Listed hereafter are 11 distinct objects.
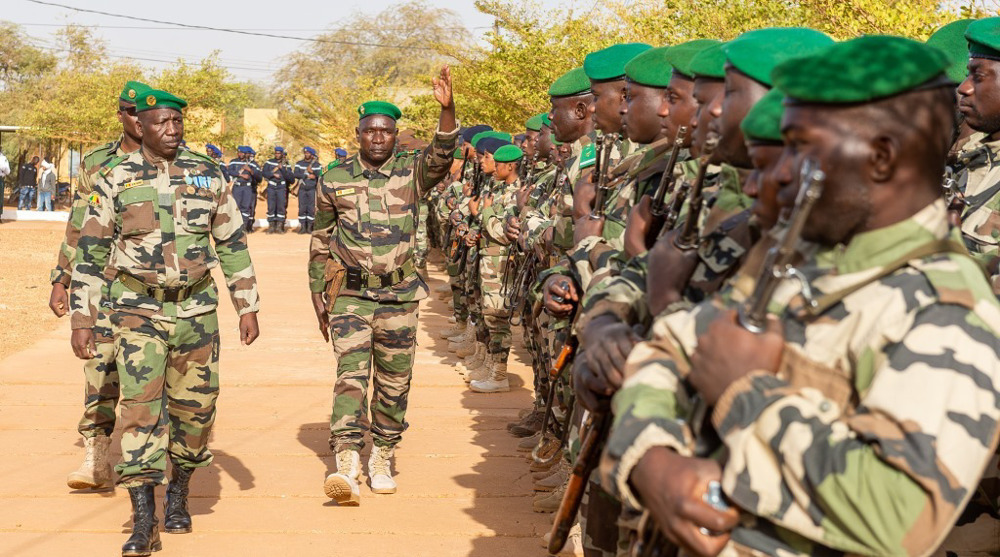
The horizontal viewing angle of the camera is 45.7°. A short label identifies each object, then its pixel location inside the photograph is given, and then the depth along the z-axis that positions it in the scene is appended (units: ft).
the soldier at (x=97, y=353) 23.12
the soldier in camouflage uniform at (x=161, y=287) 20.93
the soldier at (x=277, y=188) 109.43
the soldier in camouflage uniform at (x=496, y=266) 36.58
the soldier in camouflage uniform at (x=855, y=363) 6.77
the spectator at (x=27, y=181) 123.13
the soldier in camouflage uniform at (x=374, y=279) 24.16
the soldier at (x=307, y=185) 105.81
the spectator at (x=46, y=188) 121.48
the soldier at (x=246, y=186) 105.70
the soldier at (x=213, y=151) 99.30
